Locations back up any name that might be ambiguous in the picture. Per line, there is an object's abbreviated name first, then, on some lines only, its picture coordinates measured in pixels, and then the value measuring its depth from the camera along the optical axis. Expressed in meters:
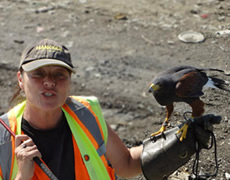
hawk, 5.49
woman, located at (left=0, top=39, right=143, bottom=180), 4.26
